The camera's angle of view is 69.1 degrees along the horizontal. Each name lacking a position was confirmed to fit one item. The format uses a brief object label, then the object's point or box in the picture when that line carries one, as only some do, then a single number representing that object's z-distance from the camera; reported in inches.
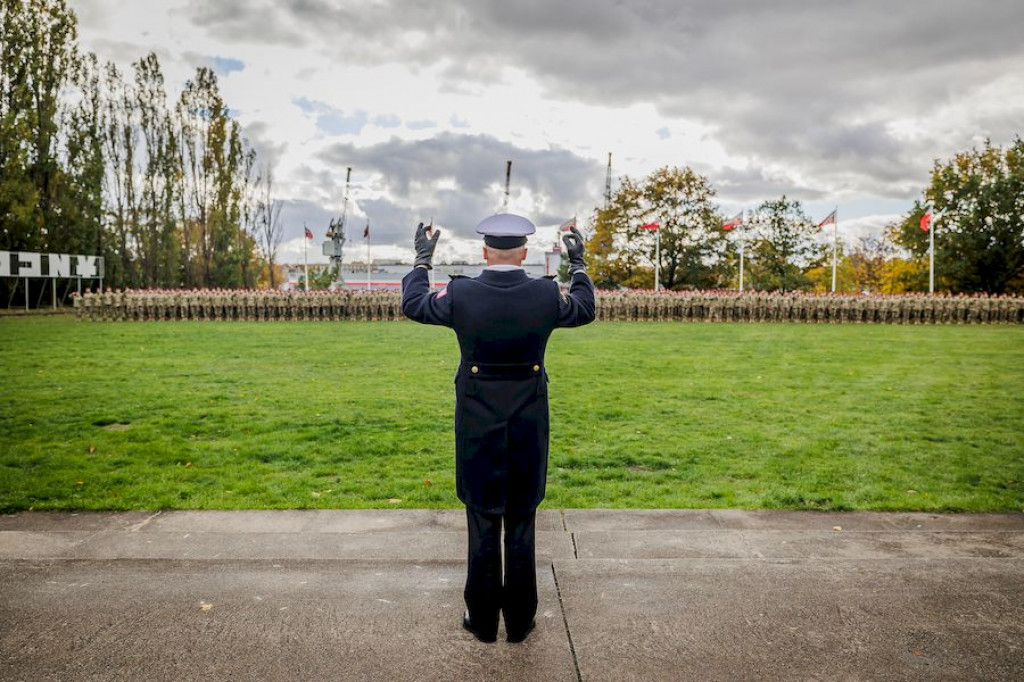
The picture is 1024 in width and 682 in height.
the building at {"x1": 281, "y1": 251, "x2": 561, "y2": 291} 3373.5
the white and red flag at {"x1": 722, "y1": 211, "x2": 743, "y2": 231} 1470.2
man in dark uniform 143.9
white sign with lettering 1366.9
